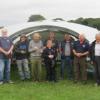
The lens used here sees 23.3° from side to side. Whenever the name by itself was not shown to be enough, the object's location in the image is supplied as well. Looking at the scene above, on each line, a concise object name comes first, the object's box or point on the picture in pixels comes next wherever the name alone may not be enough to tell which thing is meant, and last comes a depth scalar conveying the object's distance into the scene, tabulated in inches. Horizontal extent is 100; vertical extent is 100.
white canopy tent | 334.7
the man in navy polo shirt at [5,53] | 293.2
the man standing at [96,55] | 291.2
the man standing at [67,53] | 311.1
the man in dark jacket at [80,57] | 298.6
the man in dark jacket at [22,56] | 305.2
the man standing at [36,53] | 302.5
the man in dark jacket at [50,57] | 301.2
